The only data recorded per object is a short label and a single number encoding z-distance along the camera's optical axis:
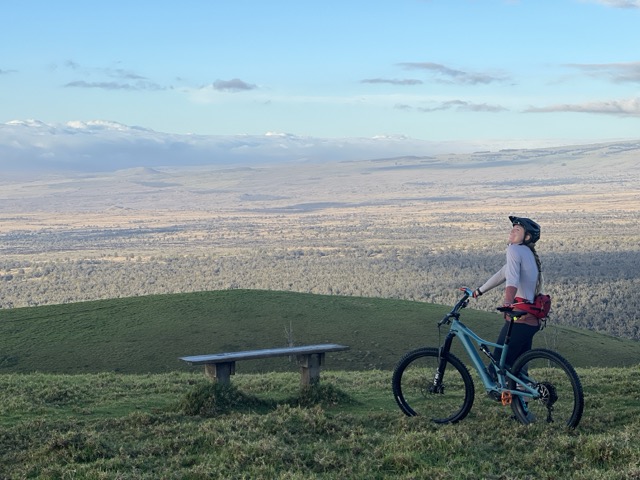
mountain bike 9.29
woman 9.60
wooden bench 11.59
